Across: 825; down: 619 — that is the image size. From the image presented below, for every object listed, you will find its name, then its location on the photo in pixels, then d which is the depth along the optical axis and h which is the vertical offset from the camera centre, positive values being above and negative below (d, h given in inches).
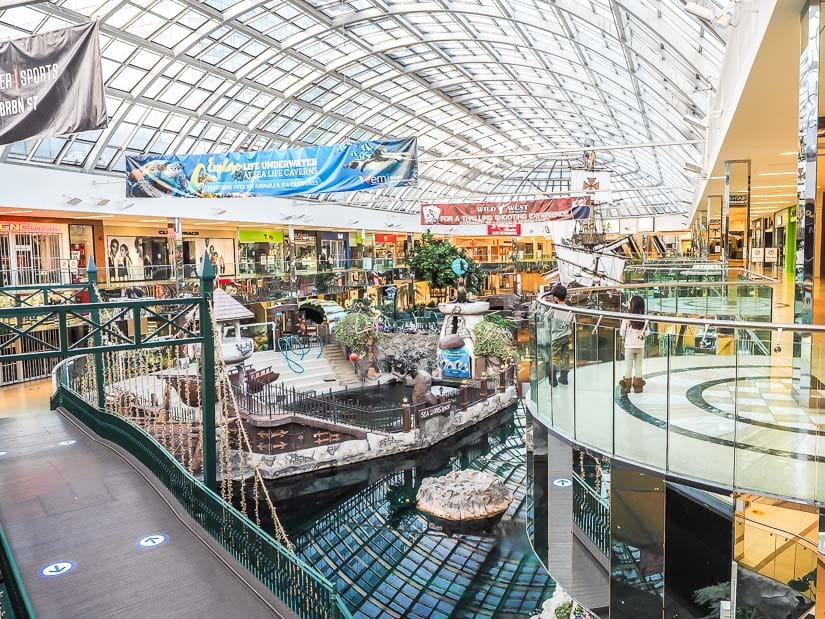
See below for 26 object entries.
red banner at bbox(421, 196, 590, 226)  1202.0 +76.4
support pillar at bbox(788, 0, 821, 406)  211.8 +20.5
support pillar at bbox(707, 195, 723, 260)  871.2 +30.8
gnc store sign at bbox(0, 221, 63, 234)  1039.6 +56.8
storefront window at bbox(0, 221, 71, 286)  980.6 +15.9
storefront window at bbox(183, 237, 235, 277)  1480.1 +20.2
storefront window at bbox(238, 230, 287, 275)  1571.1 +28.5
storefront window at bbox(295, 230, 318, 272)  1753.2 +28.7
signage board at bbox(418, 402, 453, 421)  942.7 -222.7
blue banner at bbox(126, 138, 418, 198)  653.3 +89.1
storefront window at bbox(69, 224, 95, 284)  1174.3 +31.1
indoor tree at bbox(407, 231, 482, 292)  1491.1 -21.8
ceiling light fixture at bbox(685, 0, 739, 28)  323.3 +112.6
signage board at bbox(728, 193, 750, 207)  652.1 +47.6
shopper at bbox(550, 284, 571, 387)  288.4 -41.1
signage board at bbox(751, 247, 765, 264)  1024.6 -12.3
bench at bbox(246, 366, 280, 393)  958.4 -179.7
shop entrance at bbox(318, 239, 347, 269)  1862.7 +17.5
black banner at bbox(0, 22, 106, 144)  317.1 +85.5
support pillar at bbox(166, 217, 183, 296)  1117.7 +10.9
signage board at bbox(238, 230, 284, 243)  1545.3 +51.8
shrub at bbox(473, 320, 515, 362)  1167.6 -154.1
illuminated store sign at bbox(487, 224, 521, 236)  1788.5 +60.7
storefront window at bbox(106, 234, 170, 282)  1107.3 +6.9
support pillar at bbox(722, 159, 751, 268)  610.2 +48.8
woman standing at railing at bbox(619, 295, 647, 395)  250.4 -37.2
